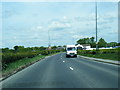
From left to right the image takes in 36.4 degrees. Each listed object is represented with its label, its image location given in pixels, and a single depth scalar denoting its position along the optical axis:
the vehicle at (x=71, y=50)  41.09
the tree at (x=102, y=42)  151.48
